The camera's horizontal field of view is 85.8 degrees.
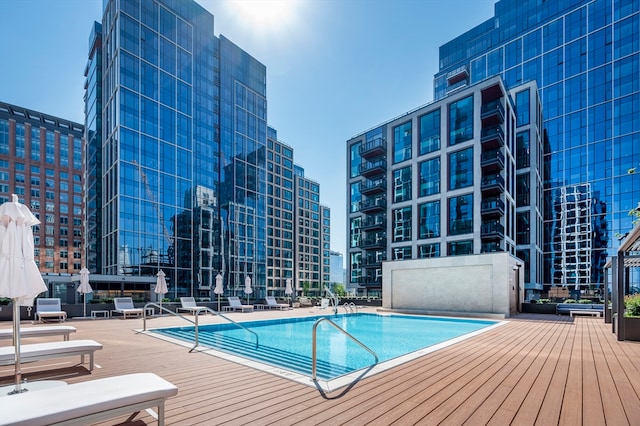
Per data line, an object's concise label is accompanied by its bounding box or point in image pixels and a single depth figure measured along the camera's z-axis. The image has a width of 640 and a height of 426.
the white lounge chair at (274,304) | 21.47
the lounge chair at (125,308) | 14.96
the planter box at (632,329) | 8.77
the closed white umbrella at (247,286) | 22.42
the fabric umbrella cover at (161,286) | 16.53
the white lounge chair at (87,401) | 2.54
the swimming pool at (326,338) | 7.20
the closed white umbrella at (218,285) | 18.75
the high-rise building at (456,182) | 29.33
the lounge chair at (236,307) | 19.42
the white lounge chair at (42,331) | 6.43
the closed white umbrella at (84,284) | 15.39
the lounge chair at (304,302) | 23.93
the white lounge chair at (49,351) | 4.81
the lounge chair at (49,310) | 13.21
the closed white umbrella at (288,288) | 23.05
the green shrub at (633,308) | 9.09
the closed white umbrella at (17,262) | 4.26
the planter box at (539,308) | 18.20
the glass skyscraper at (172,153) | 45.75
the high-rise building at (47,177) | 68.00
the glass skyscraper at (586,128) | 40.16
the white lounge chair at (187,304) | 17.33
